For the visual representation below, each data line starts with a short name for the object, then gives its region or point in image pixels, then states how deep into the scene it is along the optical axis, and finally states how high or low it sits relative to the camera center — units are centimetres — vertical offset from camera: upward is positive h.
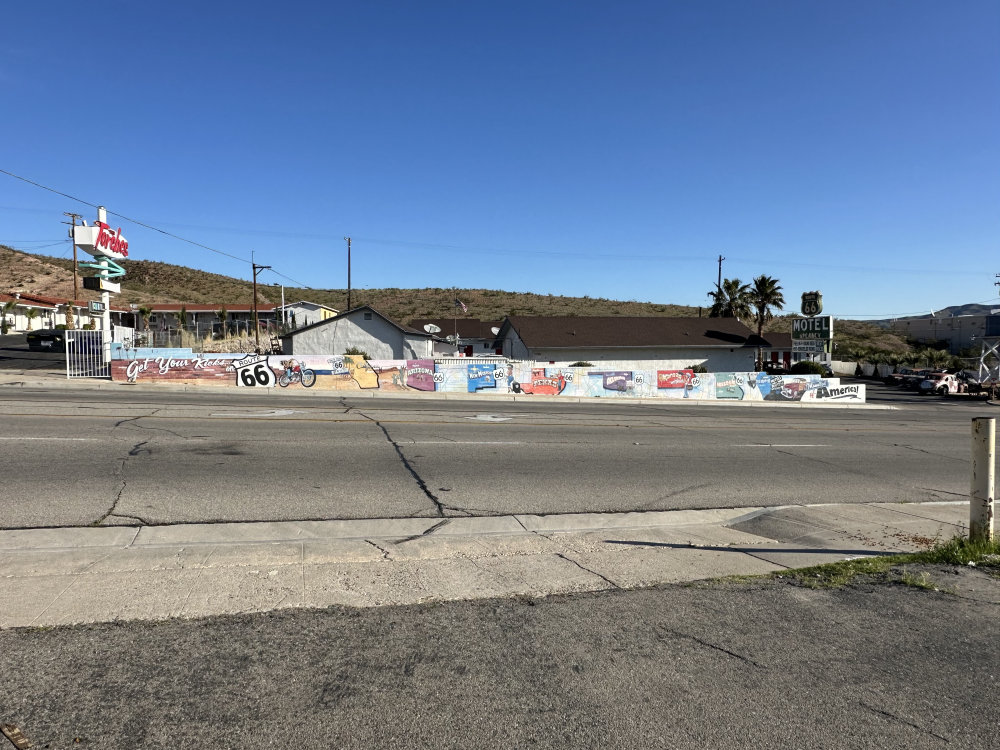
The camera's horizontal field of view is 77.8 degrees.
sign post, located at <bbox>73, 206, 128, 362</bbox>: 2748 +491
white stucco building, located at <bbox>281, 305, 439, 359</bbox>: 3703 +127
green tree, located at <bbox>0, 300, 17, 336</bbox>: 5544 +409
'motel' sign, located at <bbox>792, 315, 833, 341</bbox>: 3409 +148
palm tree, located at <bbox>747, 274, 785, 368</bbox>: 5419 +512
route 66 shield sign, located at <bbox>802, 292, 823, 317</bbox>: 3753 +313
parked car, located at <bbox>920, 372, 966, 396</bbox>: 4119 -206
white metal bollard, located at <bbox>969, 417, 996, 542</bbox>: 563 -115
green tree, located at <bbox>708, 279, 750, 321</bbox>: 5647 +488
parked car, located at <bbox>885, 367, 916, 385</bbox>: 4770 -166
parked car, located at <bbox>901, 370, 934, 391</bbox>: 4424 -183
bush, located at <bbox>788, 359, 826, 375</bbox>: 4441 -99
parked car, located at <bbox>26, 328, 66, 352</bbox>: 4091 +112
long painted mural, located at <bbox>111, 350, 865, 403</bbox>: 2662 -103
